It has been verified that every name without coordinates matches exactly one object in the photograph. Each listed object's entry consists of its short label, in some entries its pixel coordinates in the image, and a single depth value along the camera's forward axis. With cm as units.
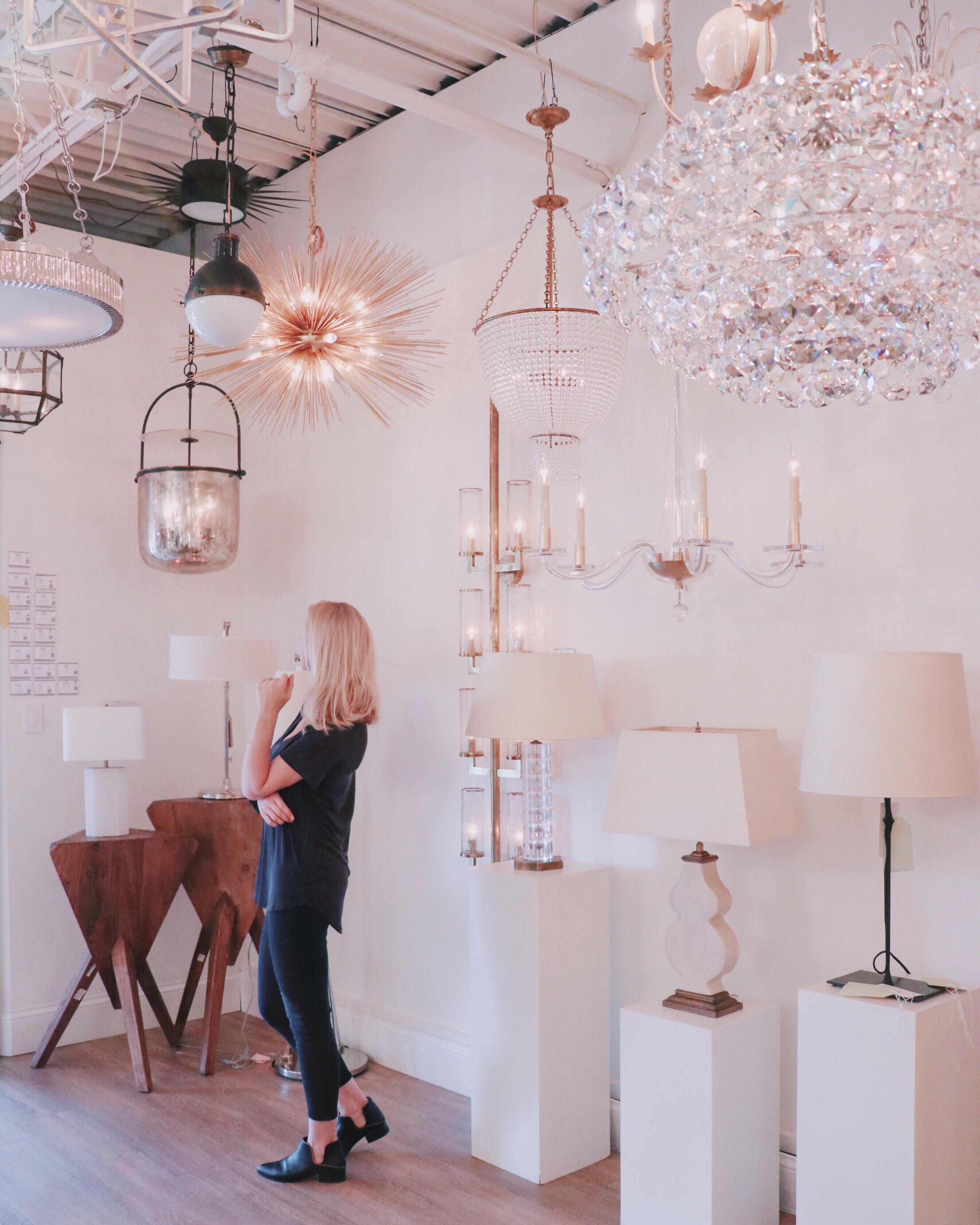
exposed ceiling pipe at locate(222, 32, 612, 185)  289
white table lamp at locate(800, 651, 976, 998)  236
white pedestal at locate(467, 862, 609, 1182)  310
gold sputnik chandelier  311
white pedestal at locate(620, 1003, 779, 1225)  262
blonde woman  313
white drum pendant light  160
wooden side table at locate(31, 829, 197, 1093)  401
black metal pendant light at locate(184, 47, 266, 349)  277
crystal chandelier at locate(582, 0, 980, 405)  124
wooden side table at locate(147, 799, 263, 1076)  429
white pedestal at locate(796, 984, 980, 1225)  235
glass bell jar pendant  421
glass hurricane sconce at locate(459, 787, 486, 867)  361
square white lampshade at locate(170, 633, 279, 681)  406
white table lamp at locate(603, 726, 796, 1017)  261
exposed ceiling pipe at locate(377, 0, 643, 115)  328
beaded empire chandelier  270
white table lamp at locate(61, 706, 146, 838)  406
